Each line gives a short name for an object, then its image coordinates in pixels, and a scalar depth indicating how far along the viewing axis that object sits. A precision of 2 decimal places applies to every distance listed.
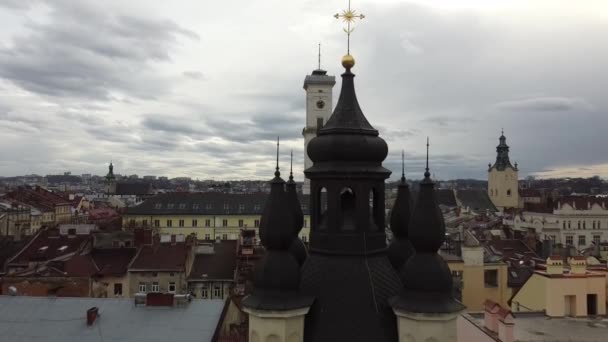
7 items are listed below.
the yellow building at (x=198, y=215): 95.62
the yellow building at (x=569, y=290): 25.78
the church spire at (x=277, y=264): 11.02
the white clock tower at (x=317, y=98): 105.06
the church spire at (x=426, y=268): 10.66
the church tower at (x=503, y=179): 140.38
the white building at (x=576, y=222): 90.75
